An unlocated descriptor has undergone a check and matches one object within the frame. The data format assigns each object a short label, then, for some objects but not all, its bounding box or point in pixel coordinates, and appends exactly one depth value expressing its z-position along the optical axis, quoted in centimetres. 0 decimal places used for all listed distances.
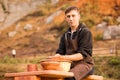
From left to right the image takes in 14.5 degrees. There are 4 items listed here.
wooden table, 455
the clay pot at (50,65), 478
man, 507
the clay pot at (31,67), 480
